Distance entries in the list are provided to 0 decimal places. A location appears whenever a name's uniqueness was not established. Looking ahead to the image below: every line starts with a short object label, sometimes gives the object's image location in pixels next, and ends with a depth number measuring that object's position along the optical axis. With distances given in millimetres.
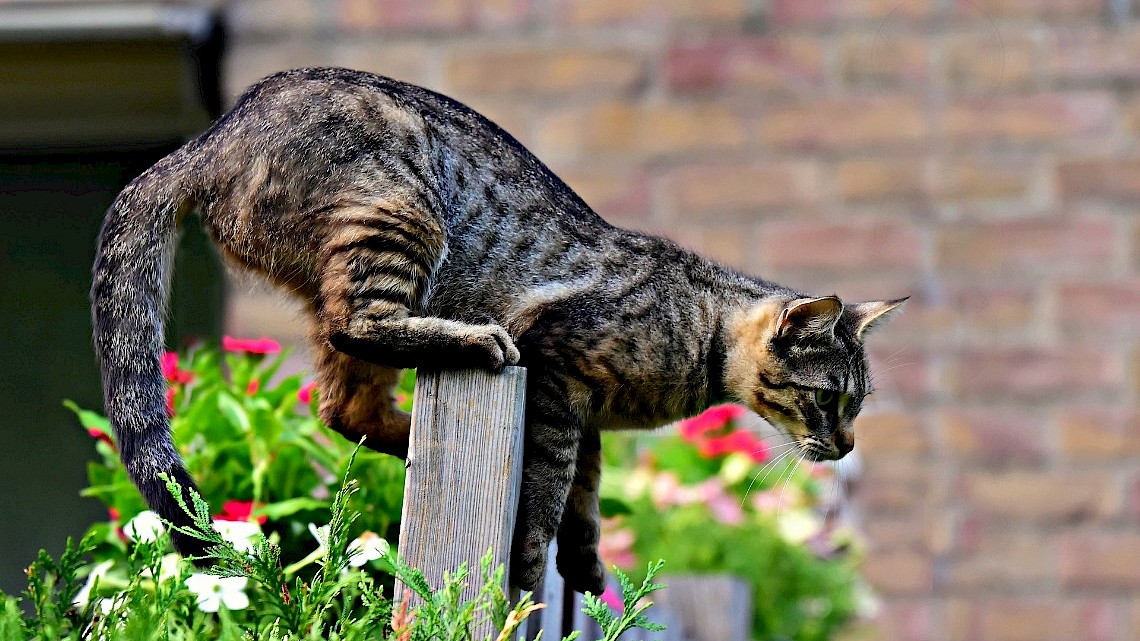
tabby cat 4664
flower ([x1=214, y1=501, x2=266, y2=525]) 5316
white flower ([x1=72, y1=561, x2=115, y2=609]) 4774
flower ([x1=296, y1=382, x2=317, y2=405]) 5887
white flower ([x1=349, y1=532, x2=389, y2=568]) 4751
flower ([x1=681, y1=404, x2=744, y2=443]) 9469
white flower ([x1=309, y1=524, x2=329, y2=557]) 3783
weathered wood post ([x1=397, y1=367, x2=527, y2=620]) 4078
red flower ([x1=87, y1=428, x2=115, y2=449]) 5738
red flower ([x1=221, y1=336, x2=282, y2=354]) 6195
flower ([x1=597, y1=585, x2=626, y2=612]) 5964
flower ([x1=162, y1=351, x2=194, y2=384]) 5891
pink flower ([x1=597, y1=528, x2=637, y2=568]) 8281
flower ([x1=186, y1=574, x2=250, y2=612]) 4809
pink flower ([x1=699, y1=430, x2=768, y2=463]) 9539
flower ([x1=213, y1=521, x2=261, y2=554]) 4777
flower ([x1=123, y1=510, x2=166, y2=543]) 5078
